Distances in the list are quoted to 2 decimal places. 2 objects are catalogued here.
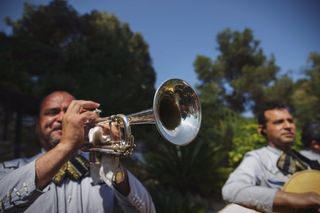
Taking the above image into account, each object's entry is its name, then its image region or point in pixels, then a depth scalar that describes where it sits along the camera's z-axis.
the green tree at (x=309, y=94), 16.22
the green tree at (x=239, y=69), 21.70
